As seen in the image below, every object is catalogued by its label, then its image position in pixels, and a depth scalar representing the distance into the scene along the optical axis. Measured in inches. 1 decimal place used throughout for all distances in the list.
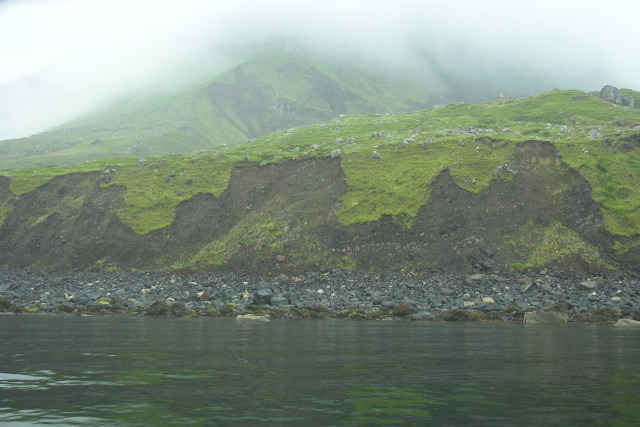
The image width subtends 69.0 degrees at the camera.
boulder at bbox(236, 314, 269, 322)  1652.6
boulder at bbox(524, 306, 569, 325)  1592.0
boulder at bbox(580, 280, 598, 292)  2199.8
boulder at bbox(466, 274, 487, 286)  2372.0
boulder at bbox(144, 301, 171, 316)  1792.3
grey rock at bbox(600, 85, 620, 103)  5467.5
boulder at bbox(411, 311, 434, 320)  1684.3
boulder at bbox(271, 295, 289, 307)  1948.8
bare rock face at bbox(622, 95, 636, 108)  5433.1
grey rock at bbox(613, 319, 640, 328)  1488.9
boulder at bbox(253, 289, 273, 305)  1971.0
